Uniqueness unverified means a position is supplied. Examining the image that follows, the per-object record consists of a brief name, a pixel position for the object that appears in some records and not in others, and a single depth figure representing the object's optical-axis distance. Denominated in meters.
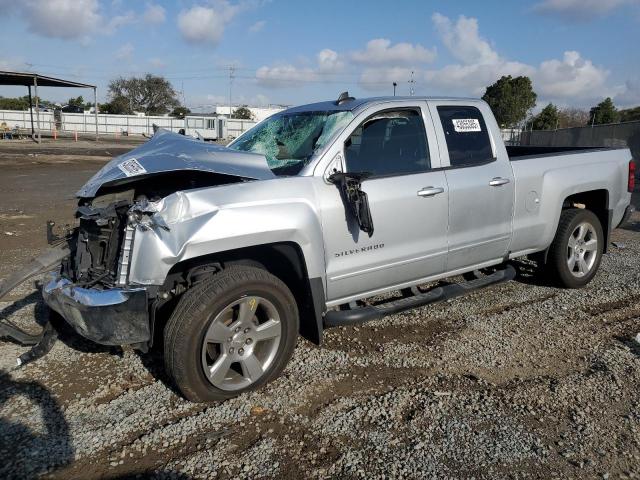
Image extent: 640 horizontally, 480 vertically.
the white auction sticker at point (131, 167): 3.29
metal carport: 32.45
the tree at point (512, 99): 48.00
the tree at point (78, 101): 89.50
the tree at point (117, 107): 79.88
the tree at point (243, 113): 76.12
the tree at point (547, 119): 45.88
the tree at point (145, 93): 81.81
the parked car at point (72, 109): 70.94
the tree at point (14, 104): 77.76
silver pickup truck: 3.15
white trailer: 40.03
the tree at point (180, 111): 82.07
